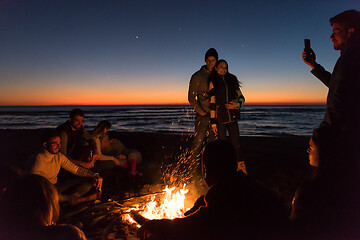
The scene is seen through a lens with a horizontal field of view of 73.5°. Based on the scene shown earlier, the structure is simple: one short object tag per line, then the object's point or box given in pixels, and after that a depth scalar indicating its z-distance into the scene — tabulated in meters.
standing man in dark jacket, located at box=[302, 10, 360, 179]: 1.89
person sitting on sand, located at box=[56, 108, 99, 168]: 5.25
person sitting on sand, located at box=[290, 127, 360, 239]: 1.72
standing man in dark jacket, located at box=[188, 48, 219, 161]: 5.87
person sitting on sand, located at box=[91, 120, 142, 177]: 6.27
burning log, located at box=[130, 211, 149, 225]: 2.59
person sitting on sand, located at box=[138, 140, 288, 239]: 1.59
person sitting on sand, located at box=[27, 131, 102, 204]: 4.07
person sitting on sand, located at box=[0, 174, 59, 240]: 1.54
